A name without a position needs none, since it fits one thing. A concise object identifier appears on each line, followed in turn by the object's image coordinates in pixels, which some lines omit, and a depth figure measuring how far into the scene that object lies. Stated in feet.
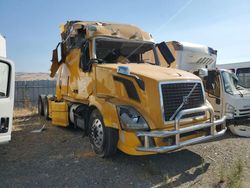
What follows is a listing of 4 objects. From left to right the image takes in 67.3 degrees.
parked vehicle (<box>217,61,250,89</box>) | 31.02
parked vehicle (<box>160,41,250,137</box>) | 18.37
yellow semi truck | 11.13
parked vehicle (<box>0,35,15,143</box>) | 10.94
